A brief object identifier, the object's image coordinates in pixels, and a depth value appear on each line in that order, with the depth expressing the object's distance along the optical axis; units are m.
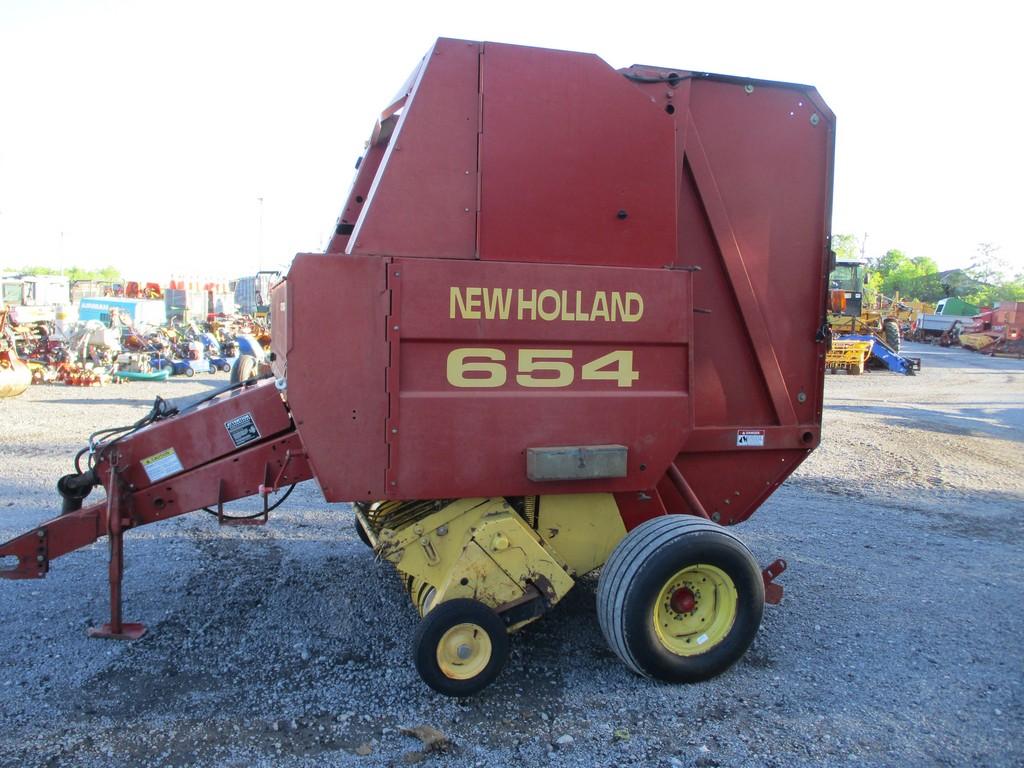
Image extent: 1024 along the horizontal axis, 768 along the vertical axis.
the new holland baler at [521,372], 3.33
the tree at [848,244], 80.51
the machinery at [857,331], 21.66
